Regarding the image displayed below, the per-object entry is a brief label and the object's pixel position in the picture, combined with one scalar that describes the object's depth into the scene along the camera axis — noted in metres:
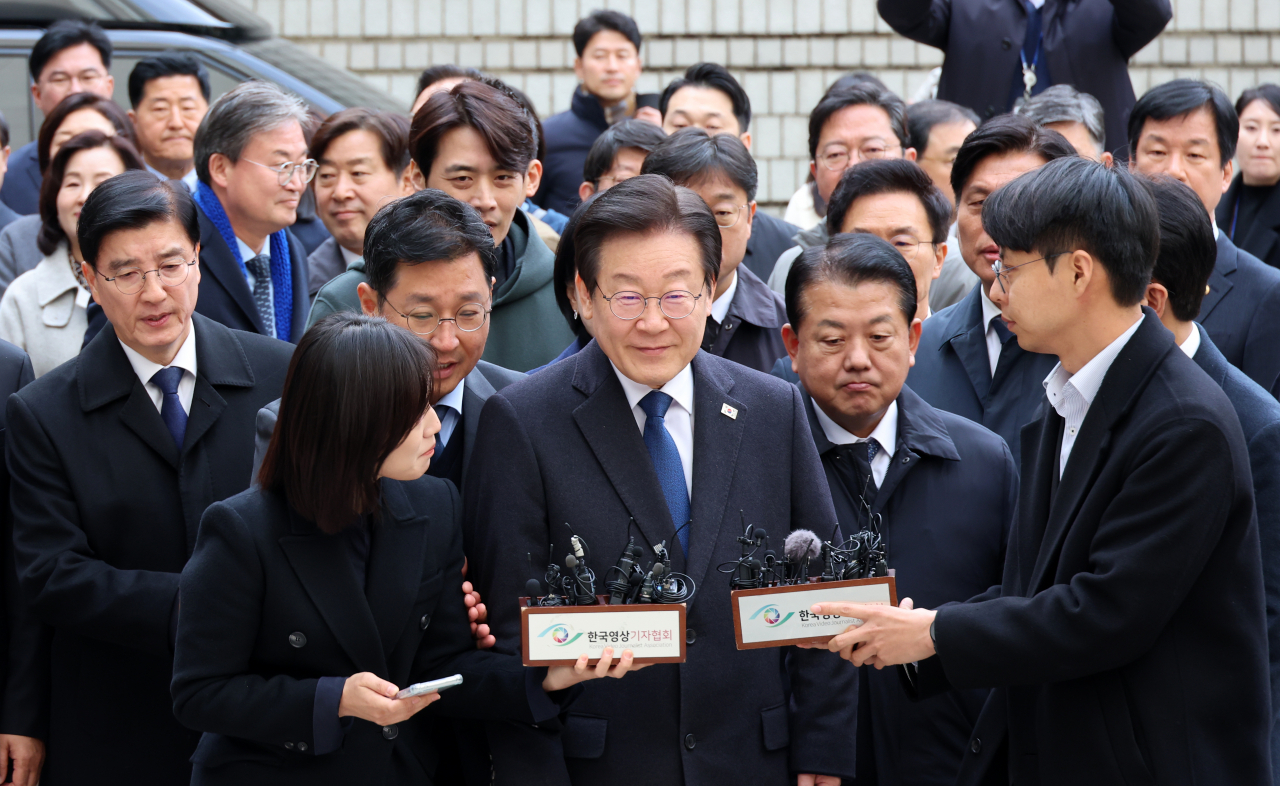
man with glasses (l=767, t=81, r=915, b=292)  10.72
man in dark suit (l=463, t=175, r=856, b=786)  5.41
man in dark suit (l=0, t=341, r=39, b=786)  6.55
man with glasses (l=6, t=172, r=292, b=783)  6.14
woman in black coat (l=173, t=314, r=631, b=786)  4.99
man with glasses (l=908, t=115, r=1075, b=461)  7.54
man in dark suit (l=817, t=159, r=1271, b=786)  4.91
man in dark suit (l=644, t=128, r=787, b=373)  8.23
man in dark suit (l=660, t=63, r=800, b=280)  10.79
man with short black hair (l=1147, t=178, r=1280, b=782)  5.79
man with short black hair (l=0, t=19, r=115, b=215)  12.74
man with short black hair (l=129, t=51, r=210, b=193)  12.09
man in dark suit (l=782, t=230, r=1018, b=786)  6.36
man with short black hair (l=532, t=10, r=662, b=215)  13.64
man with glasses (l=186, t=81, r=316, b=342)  8.97
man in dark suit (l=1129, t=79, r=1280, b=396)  9.33
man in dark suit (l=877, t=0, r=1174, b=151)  12.43
